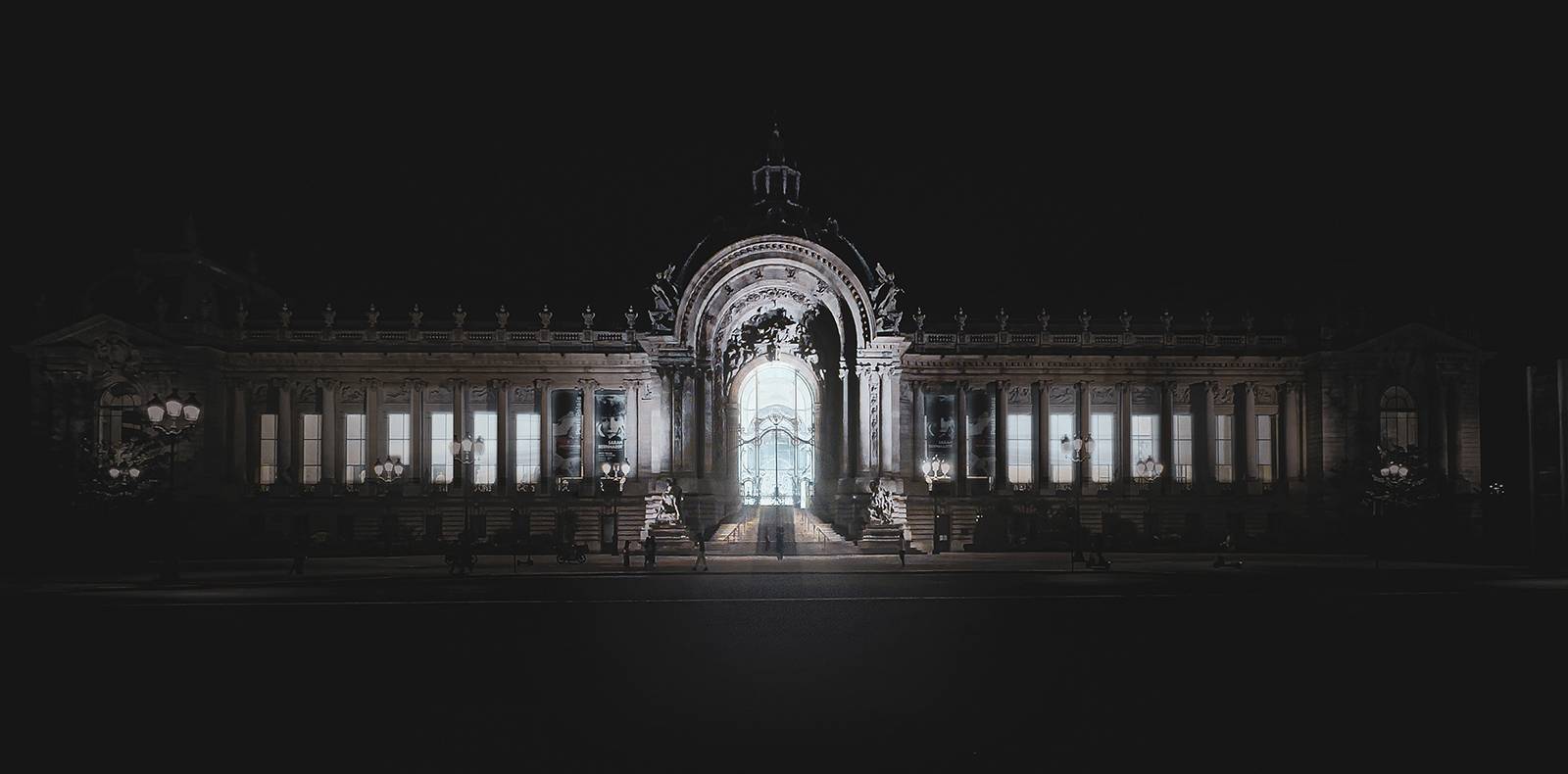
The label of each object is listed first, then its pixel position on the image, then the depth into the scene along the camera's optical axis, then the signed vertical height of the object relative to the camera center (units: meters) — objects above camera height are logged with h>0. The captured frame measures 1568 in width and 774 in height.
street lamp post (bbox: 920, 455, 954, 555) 51.06 -0.95
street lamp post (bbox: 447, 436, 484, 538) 46.06 +0.04
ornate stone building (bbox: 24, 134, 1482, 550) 53.72 +2.15
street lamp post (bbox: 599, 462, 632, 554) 53.38 -1.36
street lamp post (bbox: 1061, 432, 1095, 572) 37.93 -0.05
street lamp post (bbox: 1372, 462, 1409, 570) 49.19 -1.20
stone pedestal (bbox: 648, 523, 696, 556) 46.33 -3.09
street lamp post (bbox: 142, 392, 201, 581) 30.52 +1.01
